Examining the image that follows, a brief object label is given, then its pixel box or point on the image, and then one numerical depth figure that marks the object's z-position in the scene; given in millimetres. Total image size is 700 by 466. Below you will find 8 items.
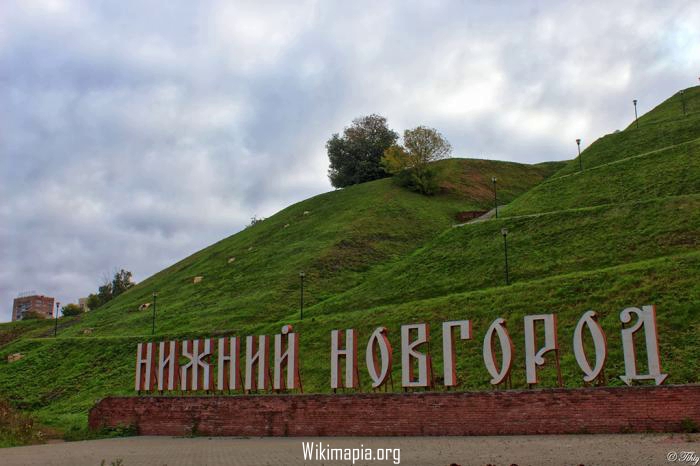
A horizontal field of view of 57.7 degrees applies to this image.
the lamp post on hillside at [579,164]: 65700
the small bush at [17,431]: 23312
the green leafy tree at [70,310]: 93625
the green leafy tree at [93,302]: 98725
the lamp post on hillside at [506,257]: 37188
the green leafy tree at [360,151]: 95000
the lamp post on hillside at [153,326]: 47362
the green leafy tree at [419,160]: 78938
